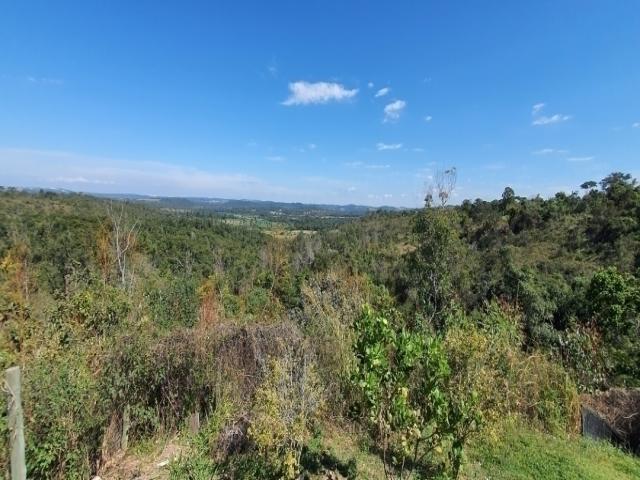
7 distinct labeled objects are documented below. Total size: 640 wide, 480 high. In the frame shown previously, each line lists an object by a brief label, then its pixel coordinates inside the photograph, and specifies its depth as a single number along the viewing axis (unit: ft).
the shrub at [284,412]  10.51
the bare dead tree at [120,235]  45.42
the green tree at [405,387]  8.50
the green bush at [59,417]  9.71
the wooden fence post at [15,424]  6.85
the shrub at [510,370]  12.72
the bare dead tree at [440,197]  34.53
